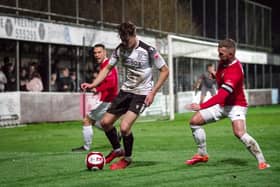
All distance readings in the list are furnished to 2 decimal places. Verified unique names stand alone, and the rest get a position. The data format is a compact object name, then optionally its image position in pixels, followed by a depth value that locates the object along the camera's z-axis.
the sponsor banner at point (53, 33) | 22.64
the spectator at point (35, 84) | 23.88
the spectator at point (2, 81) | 22.23
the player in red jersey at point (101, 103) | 13.19
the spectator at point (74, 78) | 26.69
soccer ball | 9.77
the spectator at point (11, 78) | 22.95
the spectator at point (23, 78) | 23.69
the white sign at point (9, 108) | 21.92
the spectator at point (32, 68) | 24.17
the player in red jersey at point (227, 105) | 9.60
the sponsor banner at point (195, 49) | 31.02
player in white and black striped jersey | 10.12
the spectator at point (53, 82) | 25.44
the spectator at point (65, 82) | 25.95
